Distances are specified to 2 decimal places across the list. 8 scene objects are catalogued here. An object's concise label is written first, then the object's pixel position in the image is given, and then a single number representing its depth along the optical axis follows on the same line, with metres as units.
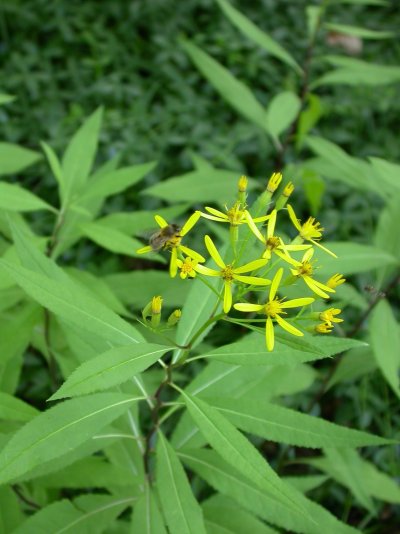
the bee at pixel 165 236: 0.25
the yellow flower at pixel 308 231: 0.28
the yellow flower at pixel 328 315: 0.25
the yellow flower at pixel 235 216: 0.26
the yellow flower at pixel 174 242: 0.25
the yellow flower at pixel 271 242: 0.25
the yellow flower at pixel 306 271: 0.25
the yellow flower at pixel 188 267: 0.25
